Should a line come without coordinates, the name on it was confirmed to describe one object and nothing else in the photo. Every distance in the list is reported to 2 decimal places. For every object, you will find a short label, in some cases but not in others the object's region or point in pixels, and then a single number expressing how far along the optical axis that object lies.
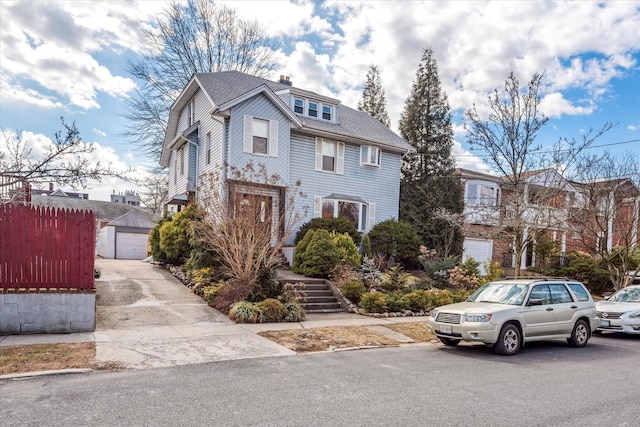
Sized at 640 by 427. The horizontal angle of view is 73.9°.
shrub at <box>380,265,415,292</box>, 15.83
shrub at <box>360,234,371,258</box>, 19.31
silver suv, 8.84
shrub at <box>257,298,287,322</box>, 11.54
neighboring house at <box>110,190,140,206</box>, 75.56
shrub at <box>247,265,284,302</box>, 12.34
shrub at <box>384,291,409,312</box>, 14.08
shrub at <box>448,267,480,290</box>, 17.31
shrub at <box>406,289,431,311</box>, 14.42
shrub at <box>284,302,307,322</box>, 11.80
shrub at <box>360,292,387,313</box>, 13.72
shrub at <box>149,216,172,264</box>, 19.78
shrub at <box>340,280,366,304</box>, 14.49
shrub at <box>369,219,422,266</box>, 20.78
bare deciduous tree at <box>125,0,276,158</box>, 28.83
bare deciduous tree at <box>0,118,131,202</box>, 8.85
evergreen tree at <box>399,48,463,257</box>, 24.95
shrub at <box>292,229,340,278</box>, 16.02
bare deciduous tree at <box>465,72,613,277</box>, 17.52
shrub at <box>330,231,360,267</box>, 16.88
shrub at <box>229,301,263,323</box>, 11.23
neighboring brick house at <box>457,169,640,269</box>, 17.42
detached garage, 30.36
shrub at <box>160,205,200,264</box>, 17.48
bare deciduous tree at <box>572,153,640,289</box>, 17.54
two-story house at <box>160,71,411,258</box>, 18.39
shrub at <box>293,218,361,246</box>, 19.06
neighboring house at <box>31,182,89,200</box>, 53.54
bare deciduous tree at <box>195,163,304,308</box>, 12.95
